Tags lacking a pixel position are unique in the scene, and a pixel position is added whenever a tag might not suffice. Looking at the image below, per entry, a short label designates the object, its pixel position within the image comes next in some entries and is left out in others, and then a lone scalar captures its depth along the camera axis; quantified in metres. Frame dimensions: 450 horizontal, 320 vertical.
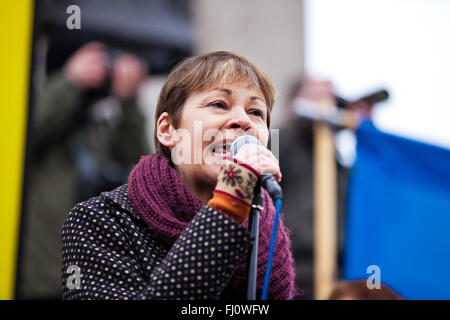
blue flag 5.93
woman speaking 2.37
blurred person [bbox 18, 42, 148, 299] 6.42
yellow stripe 4.86
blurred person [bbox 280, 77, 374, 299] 7.28
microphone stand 2.46
